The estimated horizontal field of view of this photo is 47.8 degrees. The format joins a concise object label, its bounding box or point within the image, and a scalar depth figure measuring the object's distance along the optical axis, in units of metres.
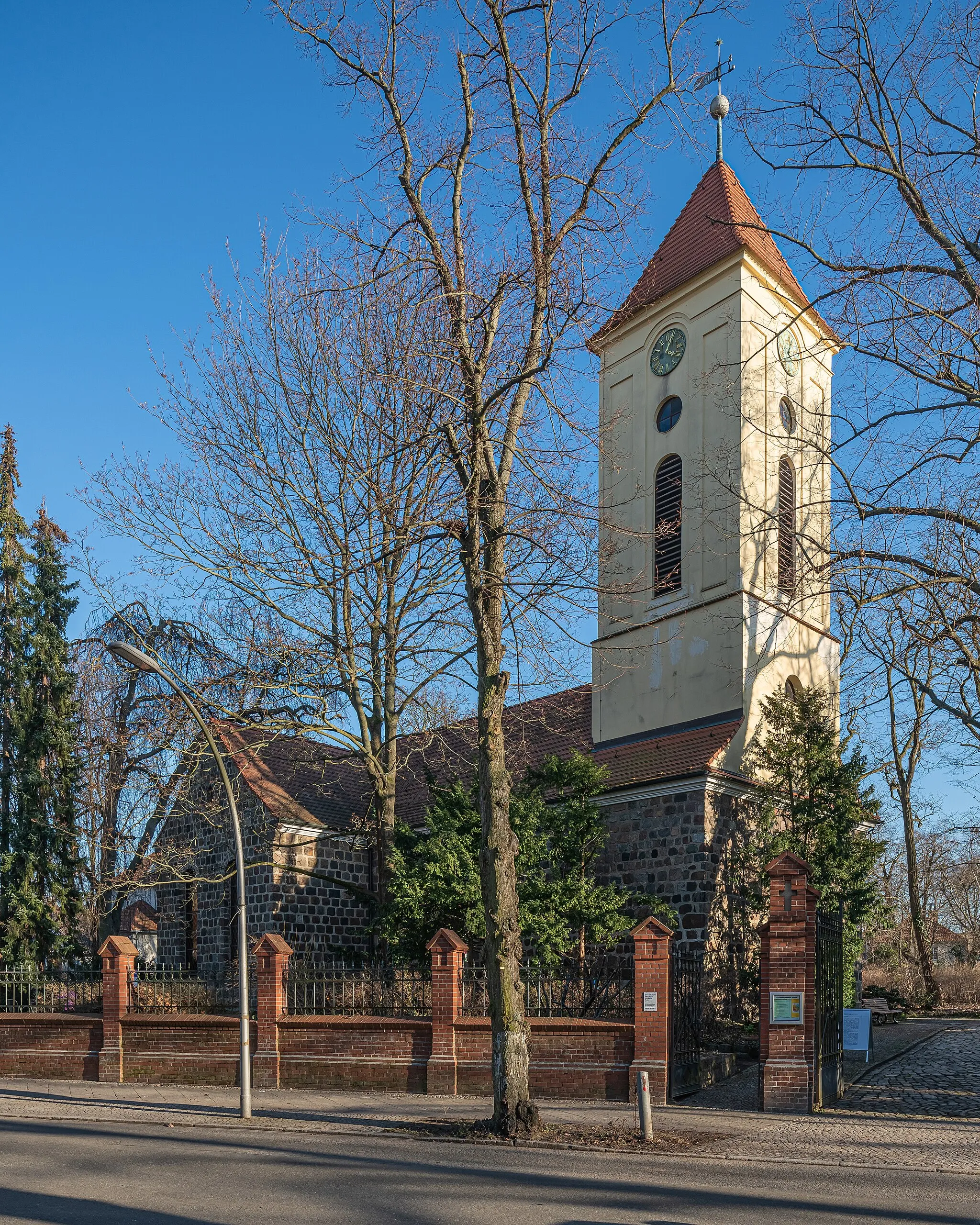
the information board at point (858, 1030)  17.61
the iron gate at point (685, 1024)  14.47
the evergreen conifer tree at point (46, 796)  23.59
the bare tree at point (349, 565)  17.59
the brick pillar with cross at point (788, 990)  13.53
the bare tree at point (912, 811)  32.75
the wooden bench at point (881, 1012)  26.67
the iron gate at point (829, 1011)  13.85
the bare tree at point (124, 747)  21.31
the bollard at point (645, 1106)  11.26
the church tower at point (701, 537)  20.05
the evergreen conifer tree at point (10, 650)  24.44
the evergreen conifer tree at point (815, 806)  19.09
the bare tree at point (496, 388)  12.20
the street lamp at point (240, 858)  13.67
